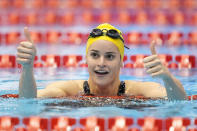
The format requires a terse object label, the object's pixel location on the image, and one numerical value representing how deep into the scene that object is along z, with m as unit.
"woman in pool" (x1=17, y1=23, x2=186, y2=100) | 8.02
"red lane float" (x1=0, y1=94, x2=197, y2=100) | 9.97
